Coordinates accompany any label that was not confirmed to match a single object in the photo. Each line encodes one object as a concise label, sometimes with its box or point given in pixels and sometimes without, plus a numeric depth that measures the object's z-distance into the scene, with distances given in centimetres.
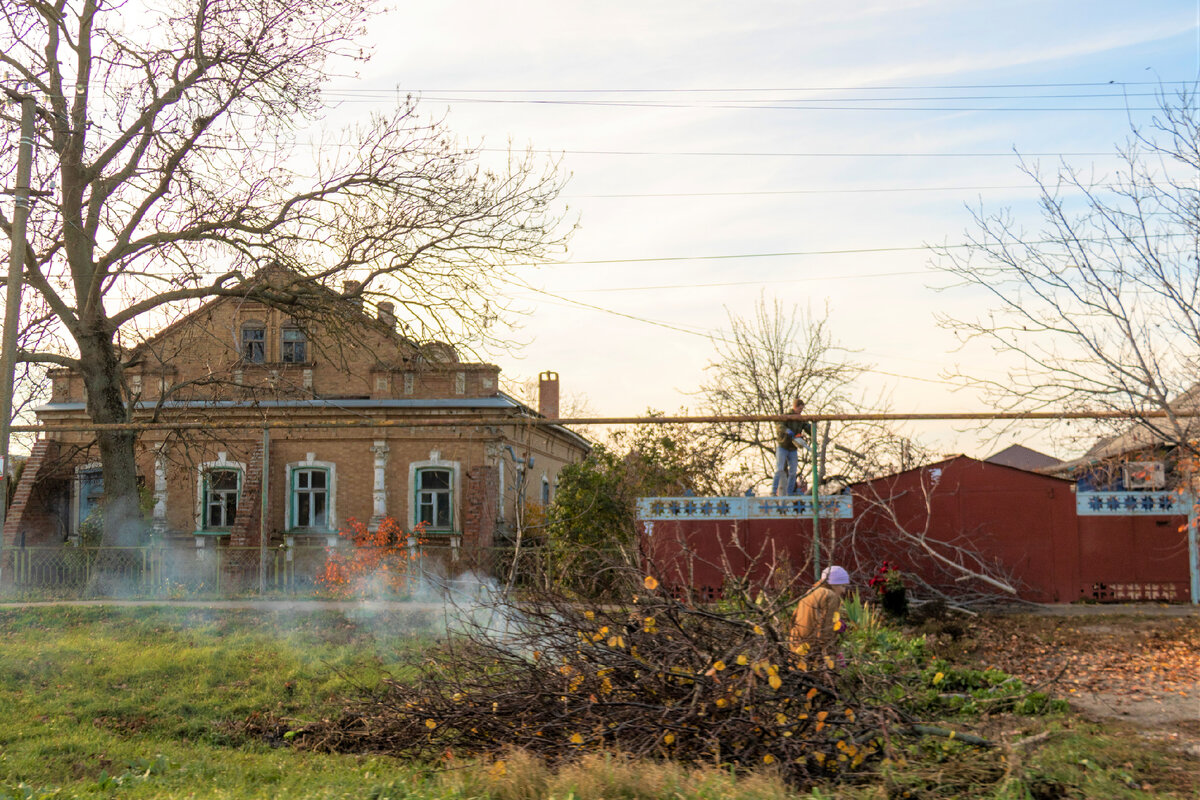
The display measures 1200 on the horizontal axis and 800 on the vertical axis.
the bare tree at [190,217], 1568
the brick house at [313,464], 2428
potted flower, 1167
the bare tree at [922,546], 1227
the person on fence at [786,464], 1277
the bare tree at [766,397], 2506
